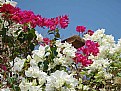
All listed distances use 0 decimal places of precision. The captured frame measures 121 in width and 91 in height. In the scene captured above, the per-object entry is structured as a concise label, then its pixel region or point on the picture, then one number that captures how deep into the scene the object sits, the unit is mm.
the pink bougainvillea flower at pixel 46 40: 3338
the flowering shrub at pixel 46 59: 2471
